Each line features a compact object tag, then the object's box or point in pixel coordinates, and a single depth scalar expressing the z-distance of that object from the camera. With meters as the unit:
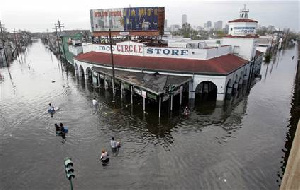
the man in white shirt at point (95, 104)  32.27
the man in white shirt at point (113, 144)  20.64
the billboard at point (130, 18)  47.19
